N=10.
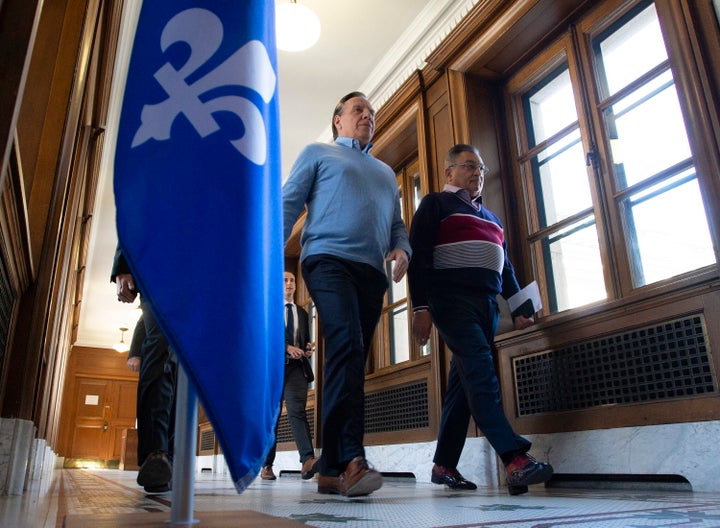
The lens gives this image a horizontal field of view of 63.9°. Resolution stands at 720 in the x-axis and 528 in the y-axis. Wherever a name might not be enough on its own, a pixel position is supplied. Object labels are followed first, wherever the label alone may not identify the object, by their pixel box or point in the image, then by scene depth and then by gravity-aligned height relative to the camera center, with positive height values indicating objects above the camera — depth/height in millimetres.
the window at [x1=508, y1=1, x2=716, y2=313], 2332 +1155
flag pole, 749 -7
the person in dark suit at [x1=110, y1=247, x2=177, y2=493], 1811 +125
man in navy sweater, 1983 +501
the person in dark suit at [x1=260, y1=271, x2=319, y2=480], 3600 +369
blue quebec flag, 742 +322
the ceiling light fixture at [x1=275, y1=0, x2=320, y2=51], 3416 +2405
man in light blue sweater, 1650 +576
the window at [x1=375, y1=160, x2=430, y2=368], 4164 +890
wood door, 12828 +685
